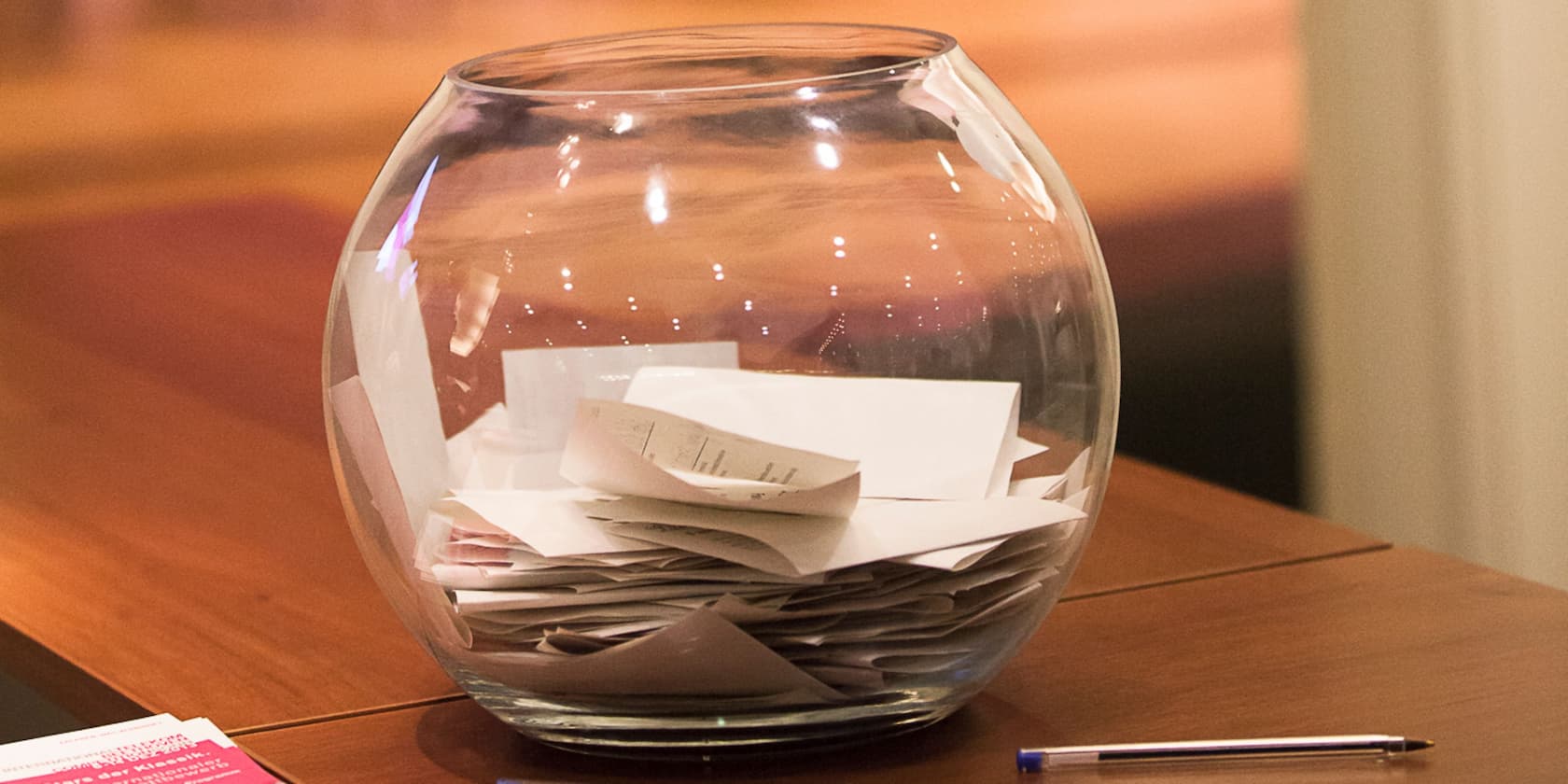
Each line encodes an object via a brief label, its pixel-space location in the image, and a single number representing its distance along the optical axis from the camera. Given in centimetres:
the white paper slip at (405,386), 152
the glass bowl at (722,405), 146
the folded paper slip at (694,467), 145
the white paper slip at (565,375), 150
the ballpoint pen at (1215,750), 149
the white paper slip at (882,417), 150
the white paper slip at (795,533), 145
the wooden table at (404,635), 154
